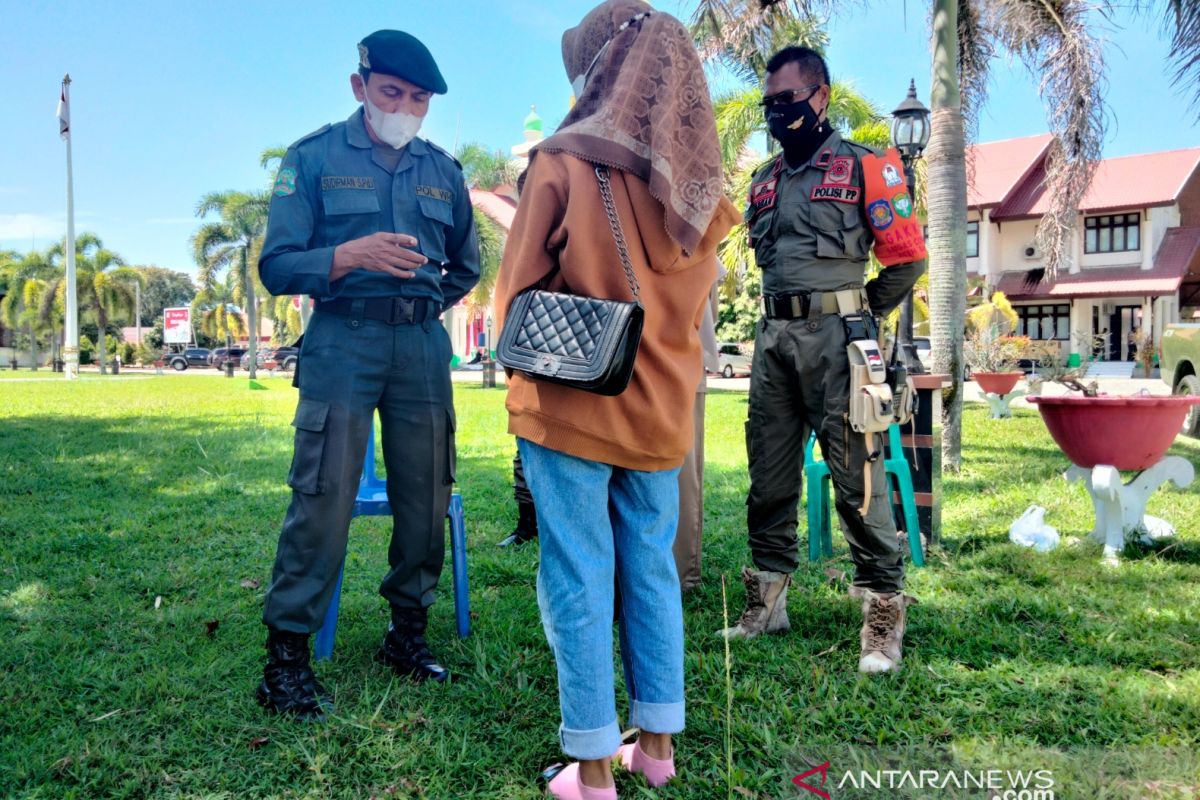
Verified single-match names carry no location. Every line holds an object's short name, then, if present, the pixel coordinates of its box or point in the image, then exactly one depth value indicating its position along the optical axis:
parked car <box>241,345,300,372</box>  43.21
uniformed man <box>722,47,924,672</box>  3.12
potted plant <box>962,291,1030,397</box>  13.23
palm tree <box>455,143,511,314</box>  24.61
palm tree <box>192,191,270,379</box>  34.47
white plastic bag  4.63
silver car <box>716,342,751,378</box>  32.06
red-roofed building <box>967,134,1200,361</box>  29.25
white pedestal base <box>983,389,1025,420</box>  12.88
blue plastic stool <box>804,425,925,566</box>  4.33
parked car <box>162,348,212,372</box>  52.00
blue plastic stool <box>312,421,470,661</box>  3.09
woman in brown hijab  2.00
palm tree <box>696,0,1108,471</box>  7.96
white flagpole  31.48
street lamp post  8.97
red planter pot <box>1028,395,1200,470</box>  4.29
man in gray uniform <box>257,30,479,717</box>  2.71
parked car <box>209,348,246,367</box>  52.00
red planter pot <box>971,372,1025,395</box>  13.15
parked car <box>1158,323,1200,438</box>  10.20
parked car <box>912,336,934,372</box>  26.91
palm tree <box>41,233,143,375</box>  45.62
